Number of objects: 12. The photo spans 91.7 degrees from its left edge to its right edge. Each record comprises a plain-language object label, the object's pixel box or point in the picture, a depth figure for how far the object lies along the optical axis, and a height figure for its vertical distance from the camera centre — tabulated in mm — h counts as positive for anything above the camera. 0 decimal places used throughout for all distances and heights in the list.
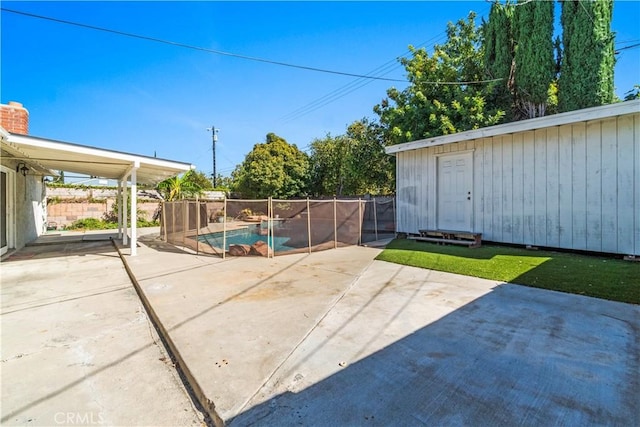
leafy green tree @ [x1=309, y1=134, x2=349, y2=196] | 18672 +2637
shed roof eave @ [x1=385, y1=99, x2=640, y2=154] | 5331 +1663
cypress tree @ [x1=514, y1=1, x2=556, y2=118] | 10523 +5242
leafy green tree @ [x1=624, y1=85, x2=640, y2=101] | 11430 +4091
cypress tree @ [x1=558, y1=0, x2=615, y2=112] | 9648 +4798
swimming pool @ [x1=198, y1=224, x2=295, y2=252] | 8602 -880
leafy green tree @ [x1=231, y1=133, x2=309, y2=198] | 18969 +2257
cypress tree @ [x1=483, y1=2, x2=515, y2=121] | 11492 +5589
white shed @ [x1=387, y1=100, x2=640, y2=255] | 5543 +514
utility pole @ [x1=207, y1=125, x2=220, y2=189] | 32781 +7842
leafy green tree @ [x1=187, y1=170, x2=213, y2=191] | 28034 +2766
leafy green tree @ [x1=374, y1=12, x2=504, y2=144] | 10945 +4362
